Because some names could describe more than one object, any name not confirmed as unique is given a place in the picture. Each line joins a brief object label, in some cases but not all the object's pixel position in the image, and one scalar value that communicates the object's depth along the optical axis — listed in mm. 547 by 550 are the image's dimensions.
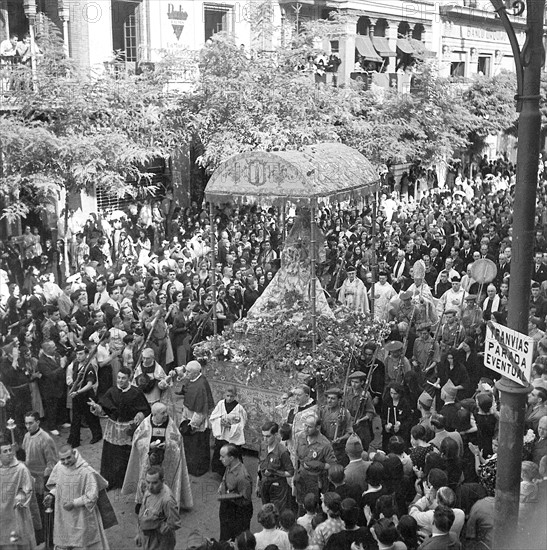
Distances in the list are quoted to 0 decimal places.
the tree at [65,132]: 16953
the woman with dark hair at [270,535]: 6121
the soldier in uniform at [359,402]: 8797
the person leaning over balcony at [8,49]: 17797
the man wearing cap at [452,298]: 12492
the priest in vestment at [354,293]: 13125
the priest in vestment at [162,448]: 7961
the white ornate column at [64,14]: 19797
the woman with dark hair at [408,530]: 5941
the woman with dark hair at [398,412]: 8633
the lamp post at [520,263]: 5277
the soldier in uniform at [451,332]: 11125
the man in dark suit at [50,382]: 9891
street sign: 5262
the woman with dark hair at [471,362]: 9969
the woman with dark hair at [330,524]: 6094
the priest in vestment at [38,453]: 7754
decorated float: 9883
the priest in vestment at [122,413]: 8617
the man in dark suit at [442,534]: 5875
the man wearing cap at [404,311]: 12086
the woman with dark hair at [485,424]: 7949
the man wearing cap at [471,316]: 11219
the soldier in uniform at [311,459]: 7383
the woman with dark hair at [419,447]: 7242
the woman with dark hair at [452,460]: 7117
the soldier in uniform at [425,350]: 10624
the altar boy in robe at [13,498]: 7027
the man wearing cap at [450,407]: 8086
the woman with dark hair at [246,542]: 5934
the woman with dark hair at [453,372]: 9750
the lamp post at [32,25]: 17641
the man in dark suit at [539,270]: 14172
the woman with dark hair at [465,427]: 7930
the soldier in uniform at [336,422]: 8195
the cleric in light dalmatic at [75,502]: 6871
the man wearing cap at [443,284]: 13680
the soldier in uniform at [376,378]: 9625
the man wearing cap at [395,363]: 9953
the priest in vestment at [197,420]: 9164
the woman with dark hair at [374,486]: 6684
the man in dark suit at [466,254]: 15977
